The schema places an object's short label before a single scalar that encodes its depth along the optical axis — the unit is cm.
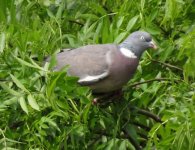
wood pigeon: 614
